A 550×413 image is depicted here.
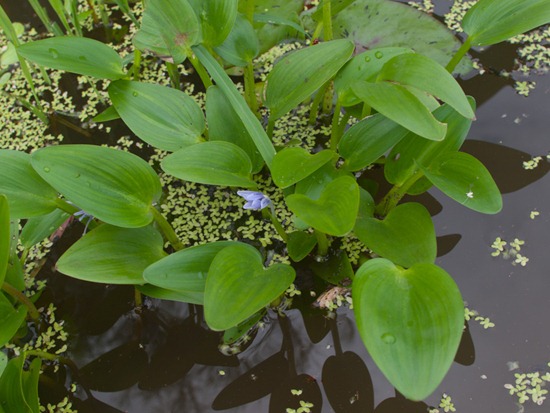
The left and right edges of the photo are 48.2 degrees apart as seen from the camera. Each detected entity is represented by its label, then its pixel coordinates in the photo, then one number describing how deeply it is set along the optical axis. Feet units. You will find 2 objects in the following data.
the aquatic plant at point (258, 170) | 1.16
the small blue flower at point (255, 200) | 1.30
